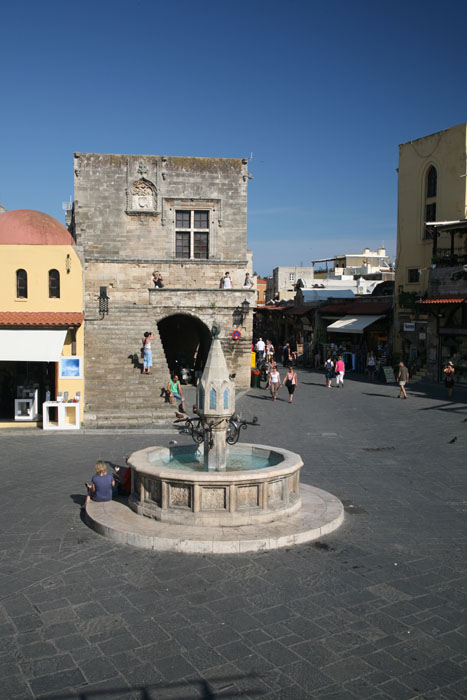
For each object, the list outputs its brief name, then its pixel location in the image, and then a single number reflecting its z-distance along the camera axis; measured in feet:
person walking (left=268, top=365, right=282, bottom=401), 73.05
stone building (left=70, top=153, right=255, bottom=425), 85.15
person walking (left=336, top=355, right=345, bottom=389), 84.69
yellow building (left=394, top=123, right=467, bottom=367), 95.61
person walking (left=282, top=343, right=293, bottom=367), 120.10
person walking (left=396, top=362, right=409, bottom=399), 74.69
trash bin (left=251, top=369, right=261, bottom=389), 85.97
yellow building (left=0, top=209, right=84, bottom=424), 55.36
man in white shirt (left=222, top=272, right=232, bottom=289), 85.40
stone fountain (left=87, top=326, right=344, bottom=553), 26.99
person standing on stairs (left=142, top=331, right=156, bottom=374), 66.27
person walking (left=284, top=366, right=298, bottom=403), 72.13
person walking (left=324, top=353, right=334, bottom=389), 86.02
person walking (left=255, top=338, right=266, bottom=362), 106.42
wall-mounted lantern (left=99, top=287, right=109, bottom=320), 79.25
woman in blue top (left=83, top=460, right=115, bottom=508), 31.58
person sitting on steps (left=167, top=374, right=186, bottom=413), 62.34
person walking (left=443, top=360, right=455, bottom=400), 72.43
